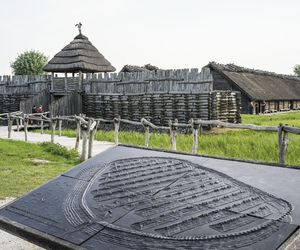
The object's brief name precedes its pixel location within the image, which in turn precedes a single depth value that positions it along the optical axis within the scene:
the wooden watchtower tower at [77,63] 23.42
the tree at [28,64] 61.41
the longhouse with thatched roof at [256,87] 31.19
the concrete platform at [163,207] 2.50
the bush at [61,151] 10.79
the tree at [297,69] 96.82
